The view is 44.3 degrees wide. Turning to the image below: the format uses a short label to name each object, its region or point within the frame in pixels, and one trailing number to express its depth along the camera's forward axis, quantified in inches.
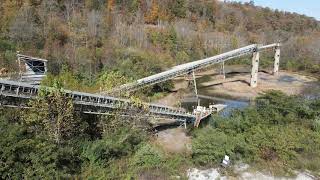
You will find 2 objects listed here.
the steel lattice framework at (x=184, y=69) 1890.7
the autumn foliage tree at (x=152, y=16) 4362.7
